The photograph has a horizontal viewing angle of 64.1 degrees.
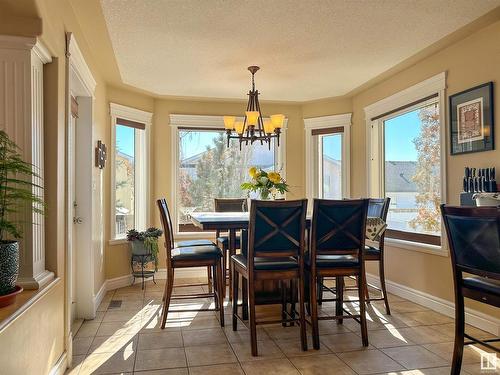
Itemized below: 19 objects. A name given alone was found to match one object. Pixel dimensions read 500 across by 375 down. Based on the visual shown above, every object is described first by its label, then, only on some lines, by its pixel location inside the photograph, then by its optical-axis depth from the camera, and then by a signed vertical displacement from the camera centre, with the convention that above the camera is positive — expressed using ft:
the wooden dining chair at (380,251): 12.04 -1.98
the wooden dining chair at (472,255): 6.64 -1.24
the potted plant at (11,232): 5.74 -0.69
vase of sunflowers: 12.23 +0.08
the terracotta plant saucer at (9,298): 5.73 -1.58
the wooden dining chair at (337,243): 9.48 -1.37
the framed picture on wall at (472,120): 10.46 +1.79
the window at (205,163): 18.19 +1.13
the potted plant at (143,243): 15.78 -2.19
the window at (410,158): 12.93 +0.99
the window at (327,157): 18.24 +1.38
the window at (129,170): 15.99 +0.77
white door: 11.43 -0.83
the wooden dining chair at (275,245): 9.09 -1.37
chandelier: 12.52 +2.07
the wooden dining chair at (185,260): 11.09 -2.05
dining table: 11.04 -1.35
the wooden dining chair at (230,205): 16.29 -0.75
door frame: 11.73 -0.05
